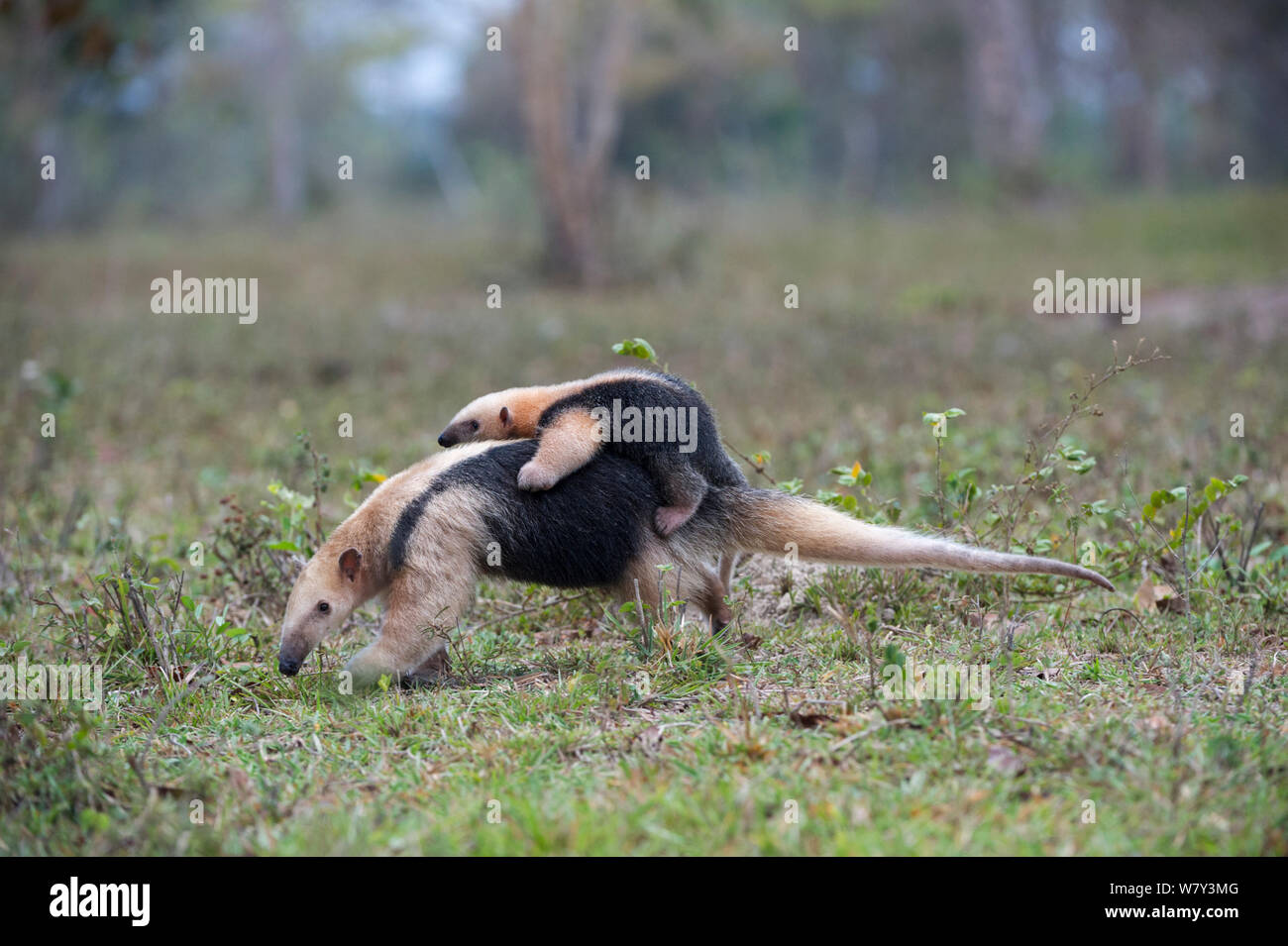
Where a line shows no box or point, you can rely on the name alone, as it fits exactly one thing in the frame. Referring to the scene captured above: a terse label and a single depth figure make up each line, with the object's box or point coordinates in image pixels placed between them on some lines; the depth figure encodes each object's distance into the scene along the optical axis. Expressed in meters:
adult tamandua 3.75
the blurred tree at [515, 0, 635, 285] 14.00
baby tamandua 3.95
